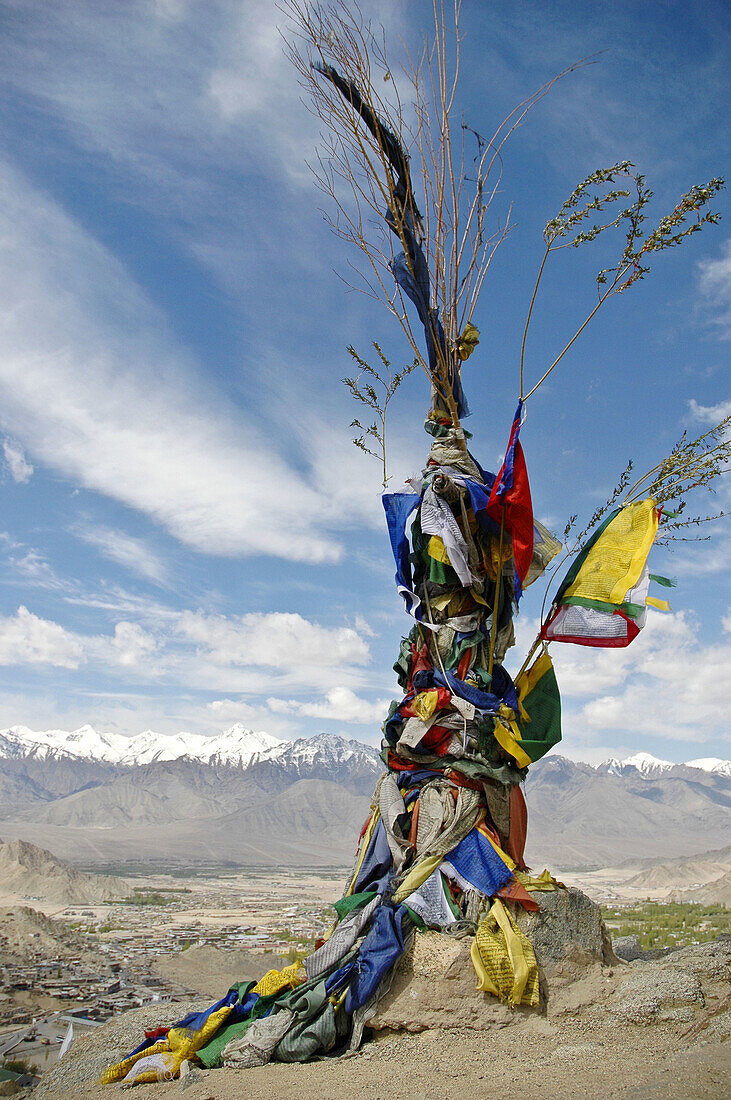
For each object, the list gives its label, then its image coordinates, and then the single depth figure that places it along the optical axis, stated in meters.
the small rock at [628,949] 7.33
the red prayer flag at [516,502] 6.19
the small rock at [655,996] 4.89
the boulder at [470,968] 5.00
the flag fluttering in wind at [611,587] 6.02
